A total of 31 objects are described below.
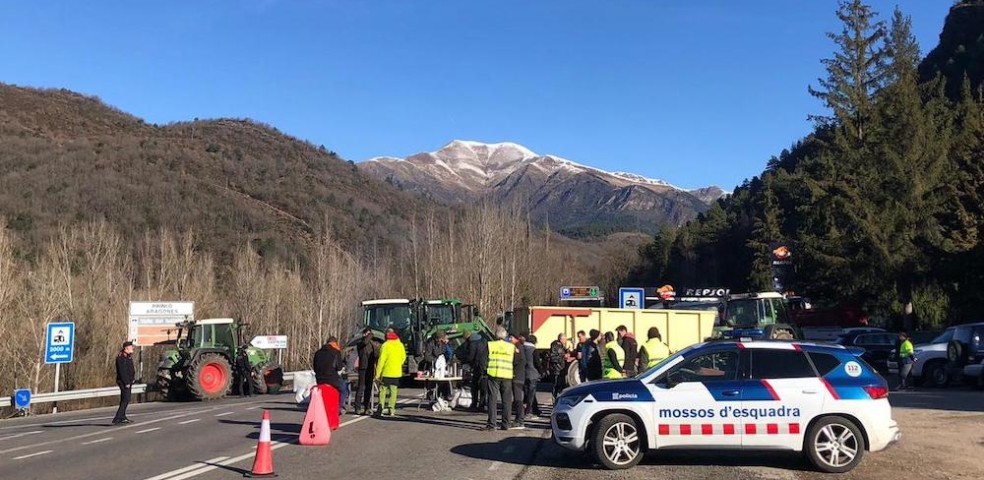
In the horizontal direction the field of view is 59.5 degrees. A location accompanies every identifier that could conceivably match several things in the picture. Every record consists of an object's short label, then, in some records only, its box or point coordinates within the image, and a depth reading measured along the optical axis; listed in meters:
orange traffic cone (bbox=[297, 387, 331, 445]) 13.93
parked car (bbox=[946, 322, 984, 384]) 25.28
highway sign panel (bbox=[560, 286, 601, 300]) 62.69
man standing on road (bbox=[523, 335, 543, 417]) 17.64
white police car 11.11
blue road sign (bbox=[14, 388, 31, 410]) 24.28
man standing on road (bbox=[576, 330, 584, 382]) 17.97
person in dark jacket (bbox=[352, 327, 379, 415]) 18.78
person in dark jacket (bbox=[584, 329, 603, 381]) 16.75
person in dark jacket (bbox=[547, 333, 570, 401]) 19.02
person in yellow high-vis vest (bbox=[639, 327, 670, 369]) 16.17
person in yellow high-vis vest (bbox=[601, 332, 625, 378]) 15.88
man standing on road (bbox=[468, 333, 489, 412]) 17.70
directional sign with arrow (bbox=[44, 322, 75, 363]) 27.11
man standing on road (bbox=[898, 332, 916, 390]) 25.16
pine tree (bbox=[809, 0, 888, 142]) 49.00
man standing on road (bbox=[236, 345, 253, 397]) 29.61
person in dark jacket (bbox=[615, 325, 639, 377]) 17.29
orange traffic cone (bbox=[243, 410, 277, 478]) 10.81
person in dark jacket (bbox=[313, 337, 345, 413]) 16.23
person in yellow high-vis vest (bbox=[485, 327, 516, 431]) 15.71
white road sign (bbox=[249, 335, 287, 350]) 35.94
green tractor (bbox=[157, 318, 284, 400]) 27.55
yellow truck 30.62
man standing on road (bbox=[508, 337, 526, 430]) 16.09
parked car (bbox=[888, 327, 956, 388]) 26.67
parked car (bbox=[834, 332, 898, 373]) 34.34
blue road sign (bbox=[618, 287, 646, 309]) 35.28
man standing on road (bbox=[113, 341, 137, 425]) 18.62
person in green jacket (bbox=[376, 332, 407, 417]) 17.62
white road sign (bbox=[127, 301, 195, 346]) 34.75
